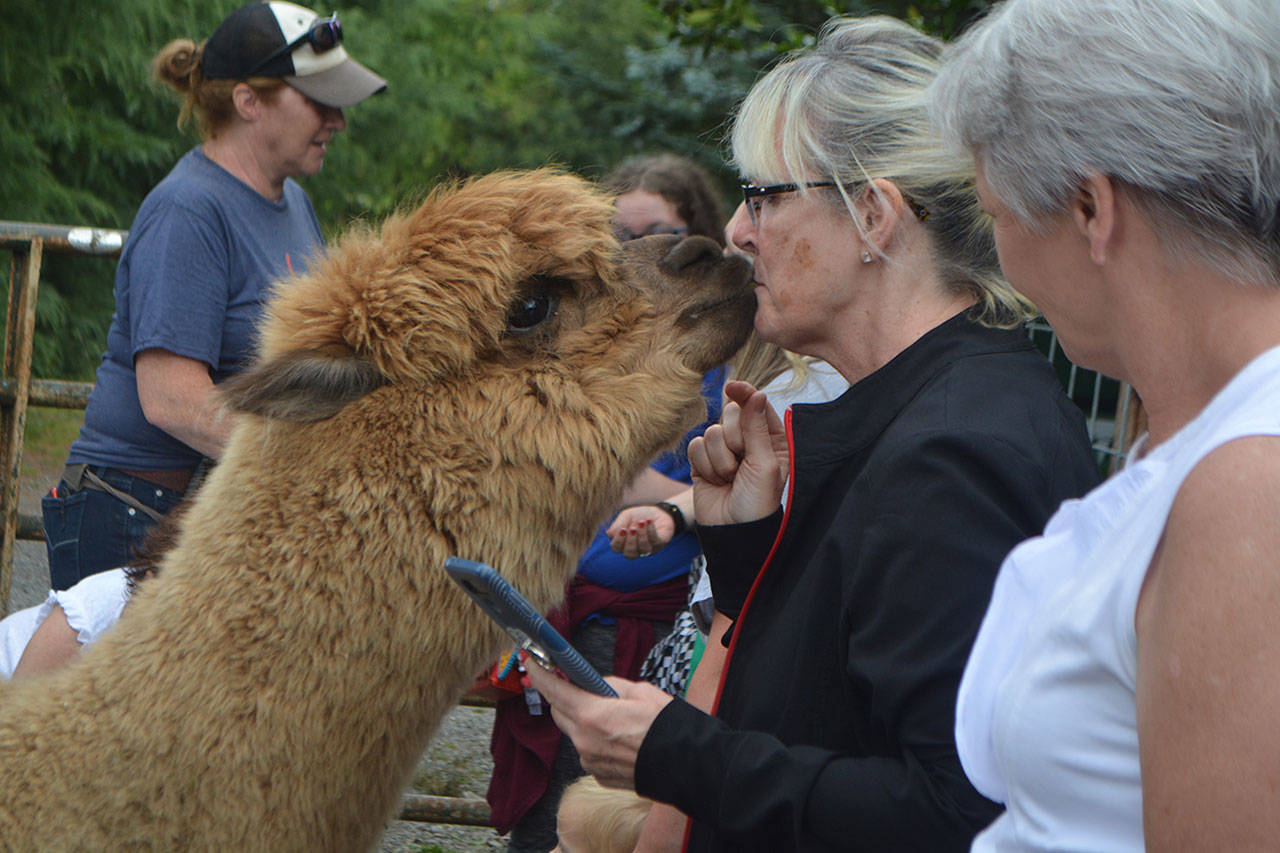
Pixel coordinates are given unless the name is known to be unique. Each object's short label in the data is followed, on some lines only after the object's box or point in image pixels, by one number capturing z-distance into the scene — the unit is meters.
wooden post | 4.36
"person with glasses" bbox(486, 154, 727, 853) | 3.60
